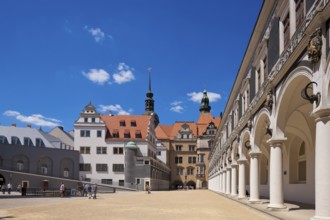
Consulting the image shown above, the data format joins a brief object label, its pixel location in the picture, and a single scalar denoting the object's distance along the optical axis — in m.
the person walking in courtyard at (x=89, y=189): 37.72
